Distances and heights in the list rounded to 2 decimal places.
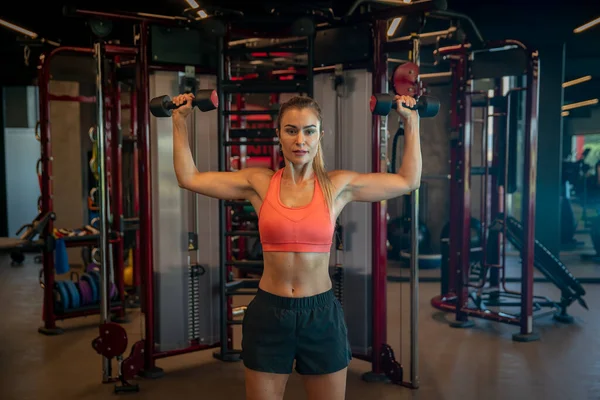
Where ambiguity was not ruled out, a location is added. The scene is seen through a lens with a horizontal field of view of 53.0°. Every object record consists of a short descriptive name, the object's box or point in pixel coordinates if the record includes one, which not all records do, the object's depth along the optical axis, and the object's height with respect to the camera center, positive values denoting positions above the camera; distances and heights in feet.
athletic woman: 7.42 -1.23
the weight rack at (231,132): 12.32 +0.79
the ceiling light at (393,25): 16.43 +4.12
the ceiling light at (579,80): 33.09 +4.97
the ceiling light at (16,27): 18.55 +4.56
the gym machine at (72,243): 16.06 -2.08
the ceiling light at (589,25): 20.68 +5.05
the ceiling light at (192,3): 19.28 +5.64
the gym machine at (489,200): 15.65 -0.79
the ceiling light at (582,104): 39.04 +4.27
